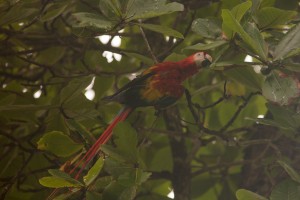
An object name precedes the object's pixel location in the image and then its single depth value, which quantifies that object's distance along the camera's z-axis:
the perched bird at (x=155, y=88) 9.89
